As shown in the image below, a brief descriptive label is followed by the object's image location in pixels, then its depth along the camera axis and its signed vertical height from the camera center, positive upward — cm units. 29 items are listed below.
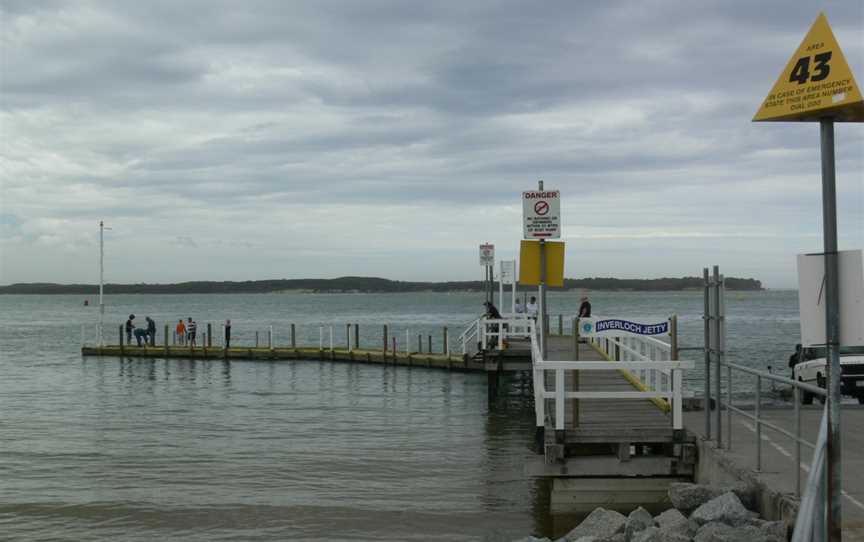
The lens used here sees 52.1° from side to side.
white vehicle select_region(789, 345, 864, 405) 1903 -179
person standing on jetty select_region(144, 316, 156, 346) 4397 -191
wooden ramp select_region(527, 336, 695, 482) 1030 -191
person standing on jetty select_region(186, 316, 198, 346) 4234 -192
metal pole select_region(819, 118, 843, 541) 563 -21
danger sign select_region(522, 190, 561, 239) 1100 +94
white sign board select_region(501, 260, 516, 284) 3262 +74
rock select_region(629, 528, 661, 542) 769 -215
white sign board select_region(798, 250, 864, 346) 555 -4
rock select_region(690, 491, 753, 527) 755 -192
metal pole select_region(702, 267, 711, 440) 974 -59
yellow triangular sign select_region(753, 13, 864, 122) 555 +132
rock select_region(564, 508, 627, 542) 854 -231
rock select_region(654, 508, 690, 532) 778 -211
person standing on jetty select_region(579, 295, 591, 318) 2908 -61
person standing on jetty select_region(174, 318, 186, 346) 4656 -206
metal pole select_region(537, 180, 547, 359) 1054 +3
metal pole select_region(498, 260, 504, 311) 3256 +74
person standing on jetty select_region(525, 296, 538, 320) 3156 -63
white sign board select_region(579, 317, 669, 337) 1177 -49
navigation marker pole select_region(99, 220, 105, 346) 4888 +195
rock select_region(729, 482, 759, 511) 817 -190
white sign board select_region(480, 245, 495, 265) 3133 +128
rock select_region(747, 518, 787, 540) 703 -192
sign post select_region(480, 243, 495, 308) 3133 +125
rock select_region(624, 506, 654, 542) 840 -225
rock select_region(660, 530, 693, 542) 755 -212
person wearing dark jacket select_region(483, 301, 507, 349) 2709 -74
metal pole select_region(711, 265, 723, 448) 941 -35
